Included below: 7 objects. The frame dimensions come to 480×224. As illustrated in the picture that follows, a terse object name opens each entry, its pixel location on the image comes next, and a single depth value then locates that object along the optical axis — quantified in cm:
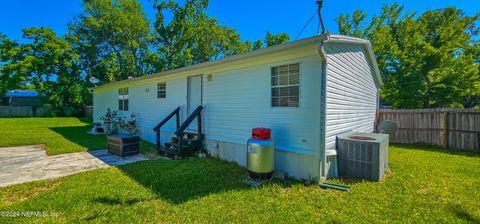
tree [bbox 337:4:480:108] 1424
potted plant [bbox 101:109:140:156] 691
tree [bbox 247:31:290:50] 2338
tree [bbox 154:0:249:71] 2284
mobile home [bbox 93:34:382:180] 464
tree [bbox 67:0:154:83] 2331
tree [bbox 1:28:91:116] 2227
